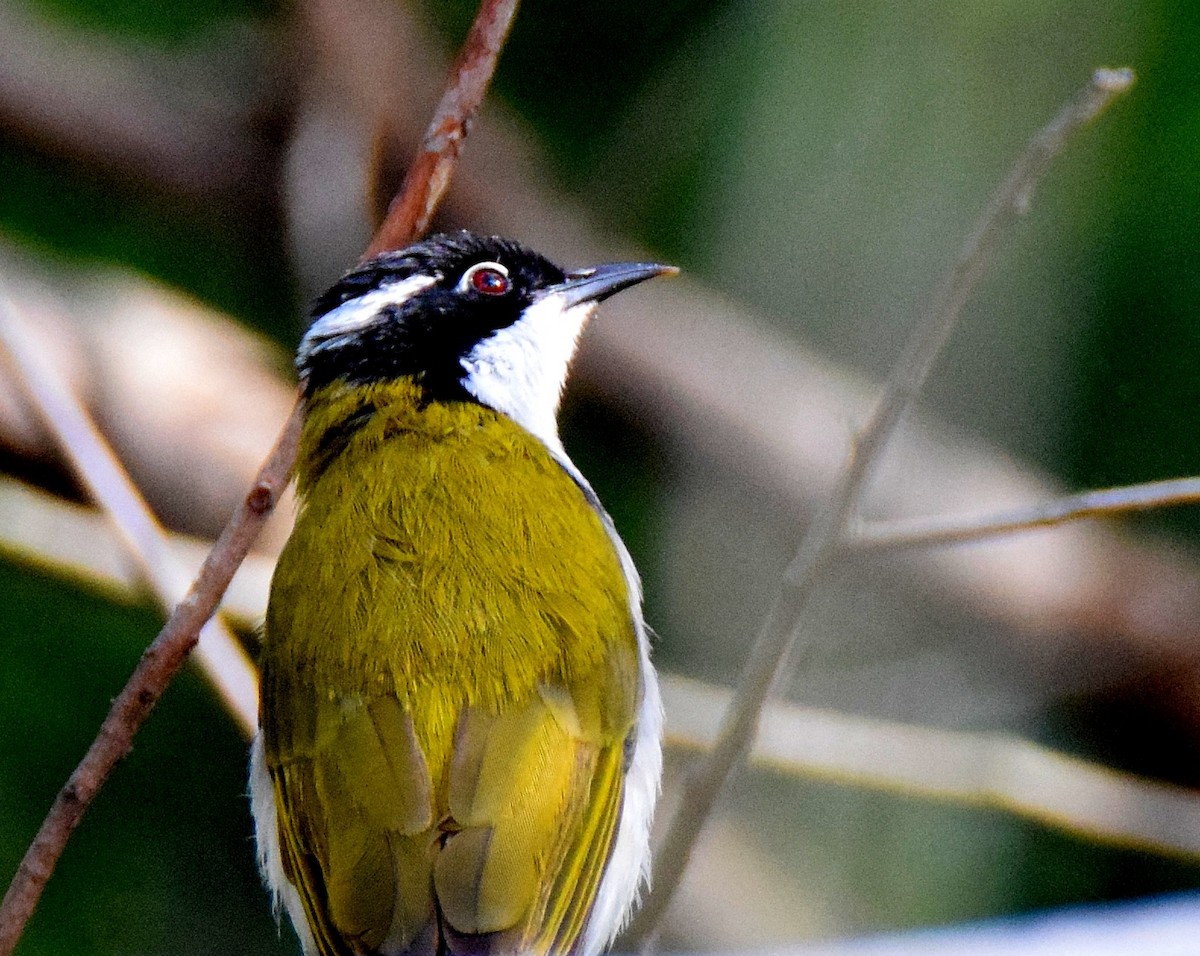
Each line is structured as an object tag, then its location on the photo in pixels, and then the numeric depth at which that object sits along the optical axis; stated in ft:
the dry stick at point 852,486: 13.24
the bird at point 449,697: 17.11
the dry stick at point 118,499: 18.74
